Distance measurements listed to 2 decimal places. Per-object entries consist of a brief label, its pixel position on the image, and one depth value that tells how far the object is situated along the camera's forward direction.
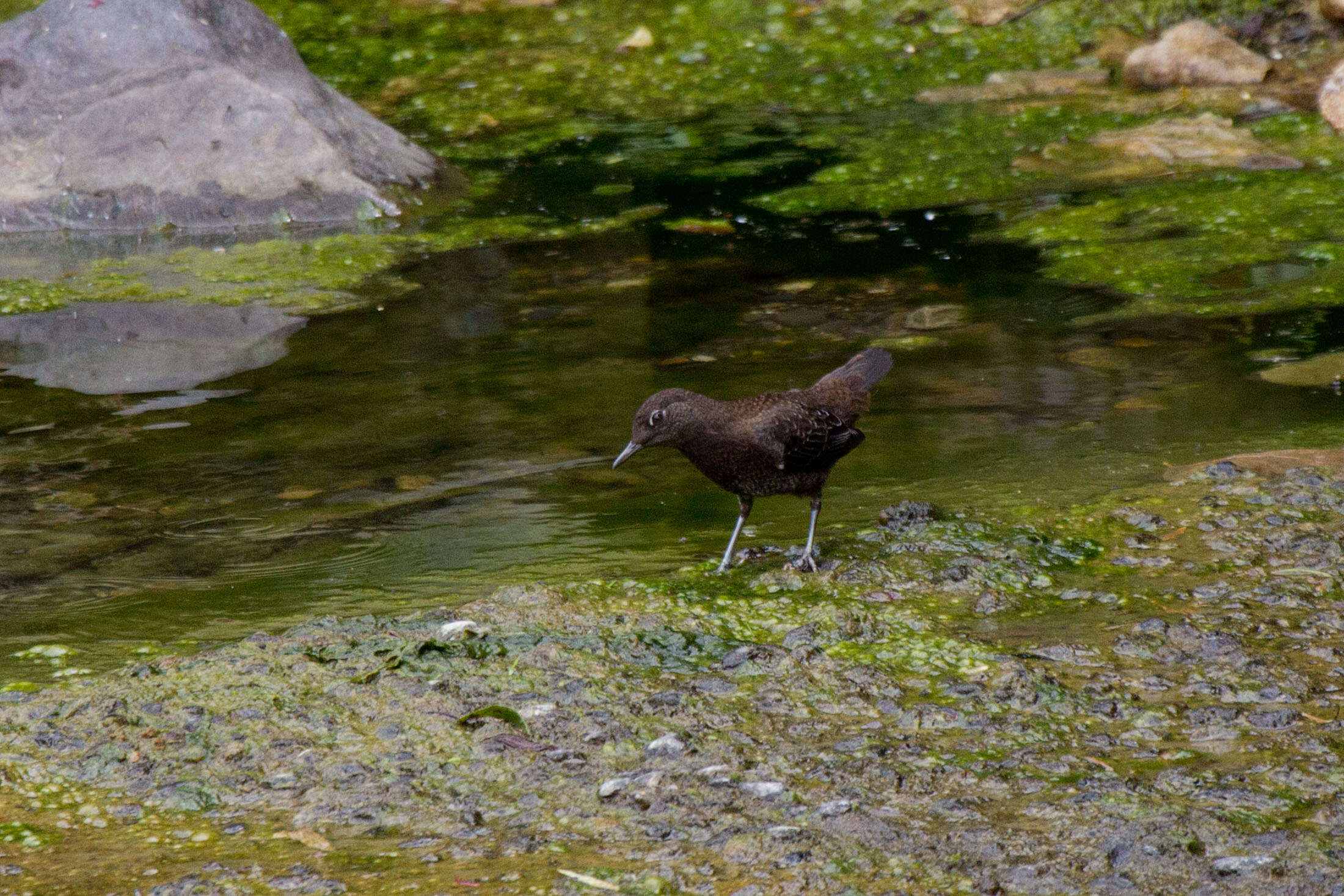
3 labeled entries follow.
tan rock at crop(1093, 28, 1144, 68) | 23.14
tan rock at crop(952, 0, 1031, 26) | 24.89
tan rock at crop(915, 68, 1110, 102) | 22.03
